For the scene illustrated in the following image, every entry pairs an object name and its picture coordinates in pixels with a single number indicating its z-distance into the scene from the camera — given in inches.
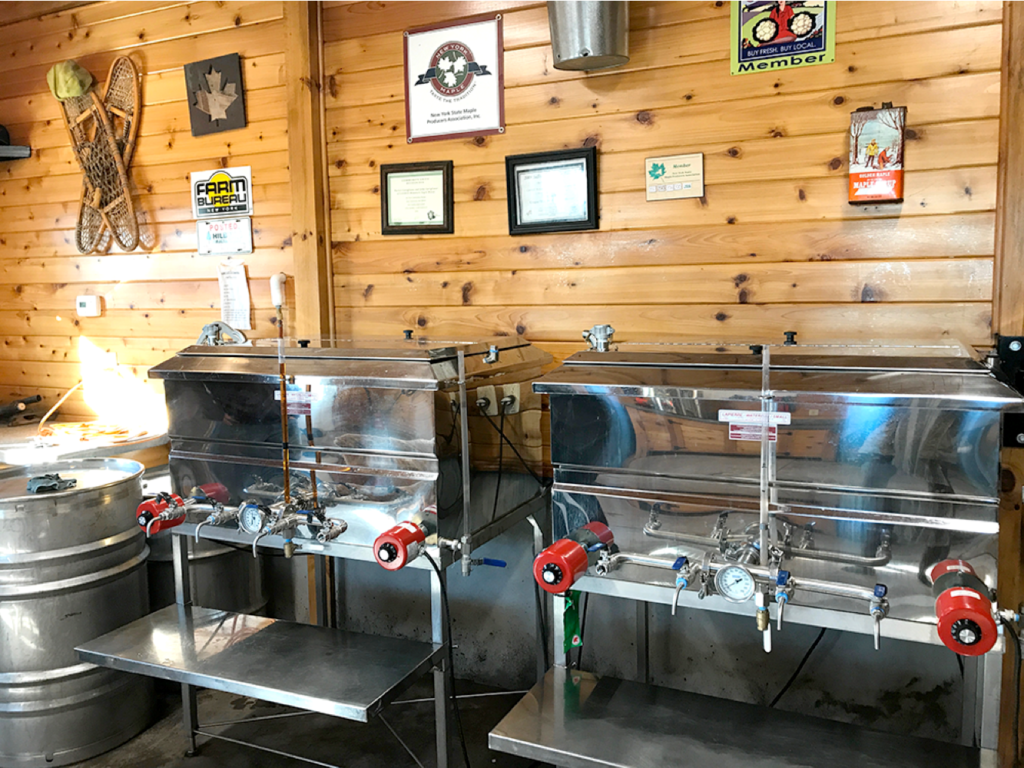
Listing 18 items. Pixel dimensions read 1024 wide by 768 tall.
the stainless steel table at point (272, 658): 72.8
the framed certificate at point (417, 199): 104.3
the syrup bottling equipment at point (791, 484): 57.4
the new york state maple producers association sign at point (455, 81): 99.8
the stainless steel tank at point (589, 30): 86.2
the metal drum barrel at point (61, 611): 90.7
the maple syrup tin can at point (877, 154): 81.4
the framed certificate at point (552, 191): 95.7
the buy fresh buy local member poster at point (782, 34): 83.7
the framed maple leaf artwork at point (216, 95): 117.3
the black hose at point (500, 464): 86.5
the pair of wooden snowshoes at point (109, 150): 125.6
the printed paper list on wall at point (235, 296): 120.0
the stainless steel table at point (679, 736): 62.4
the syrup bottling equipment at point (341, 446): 75.0
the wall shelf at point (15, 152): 134.6
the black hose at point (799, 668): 90.0
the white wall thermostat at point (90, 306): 132.0
